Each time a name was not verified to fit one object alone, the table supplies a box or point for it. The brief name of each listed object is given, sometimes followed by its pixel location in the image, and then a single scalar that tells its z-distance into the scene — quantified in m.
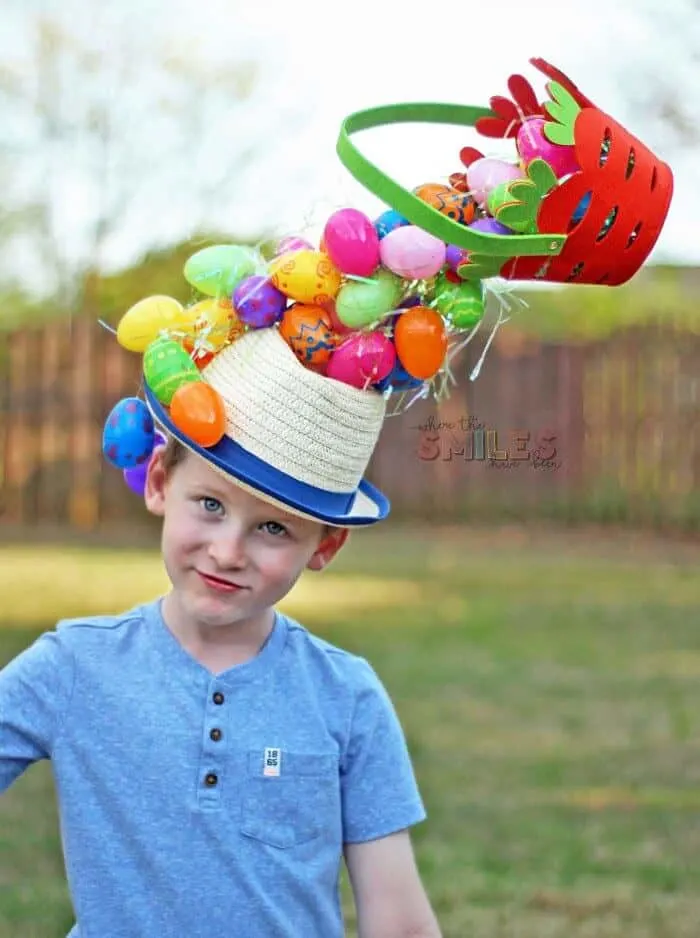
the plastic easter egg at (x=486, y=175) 2.29
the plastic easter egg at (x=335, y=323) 2.35
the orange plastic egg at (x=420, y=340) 2.32
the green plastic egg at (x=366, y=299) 2.31
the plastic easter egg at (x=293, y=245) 2.38
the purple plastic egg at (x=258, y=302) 2.33
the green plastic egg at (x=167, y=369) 2.33
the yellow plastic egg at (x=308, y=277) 2.31
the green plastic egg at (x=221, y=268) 2.38
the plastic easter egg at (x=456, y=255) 2.32
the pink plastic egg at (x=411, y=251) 2.27
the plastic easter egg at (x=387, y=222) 2.30
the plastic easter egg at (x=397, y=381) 2.39
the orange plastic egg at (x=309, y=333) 2.32
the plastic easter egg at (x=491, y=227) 2.28
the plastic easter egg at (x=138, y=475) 2.50
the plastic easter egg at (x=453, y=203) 2.30
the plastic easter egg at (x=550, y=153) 2.27
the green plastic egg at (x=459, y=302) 2.36
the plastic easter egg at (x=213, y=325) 2.39
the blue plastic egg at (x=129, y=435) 2.45
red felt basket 2.21
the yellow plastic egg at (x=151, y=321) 2.42
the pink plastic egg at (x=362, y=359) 2.31
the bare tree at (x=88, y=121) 16.14
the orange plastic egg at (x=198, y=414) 2.28
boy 2.32
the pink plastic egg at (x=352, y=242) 2.28
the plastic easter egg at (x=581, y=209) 2.24
